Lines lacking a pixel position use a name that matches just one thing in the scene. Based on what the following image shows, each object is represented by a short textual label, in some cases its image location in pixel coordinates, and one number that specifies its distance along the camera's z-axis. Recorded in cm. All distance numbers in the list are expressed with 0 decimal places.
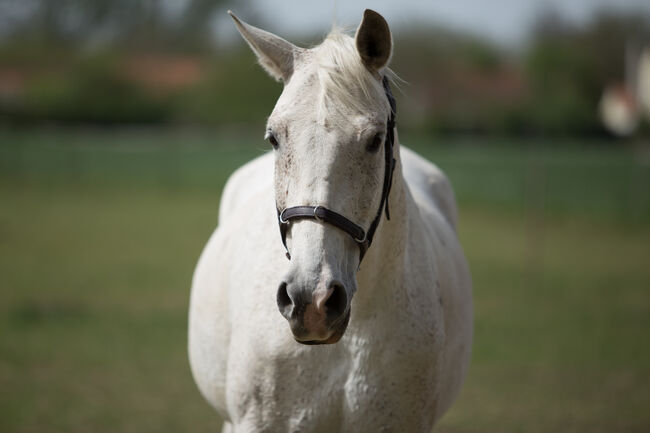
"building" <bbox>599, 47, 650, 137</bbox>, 5896
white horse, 516
